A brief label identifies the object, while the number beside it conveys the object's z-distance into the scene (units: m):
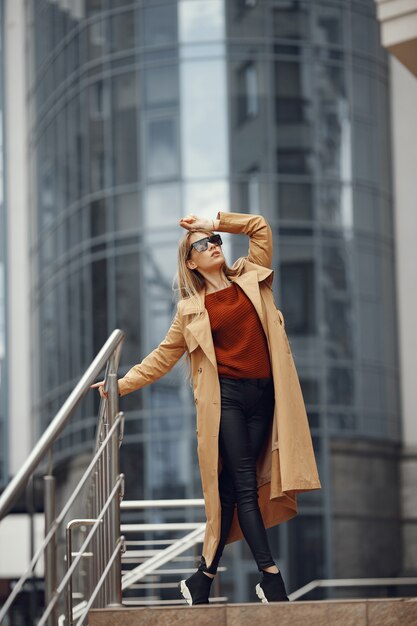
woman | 6.97
